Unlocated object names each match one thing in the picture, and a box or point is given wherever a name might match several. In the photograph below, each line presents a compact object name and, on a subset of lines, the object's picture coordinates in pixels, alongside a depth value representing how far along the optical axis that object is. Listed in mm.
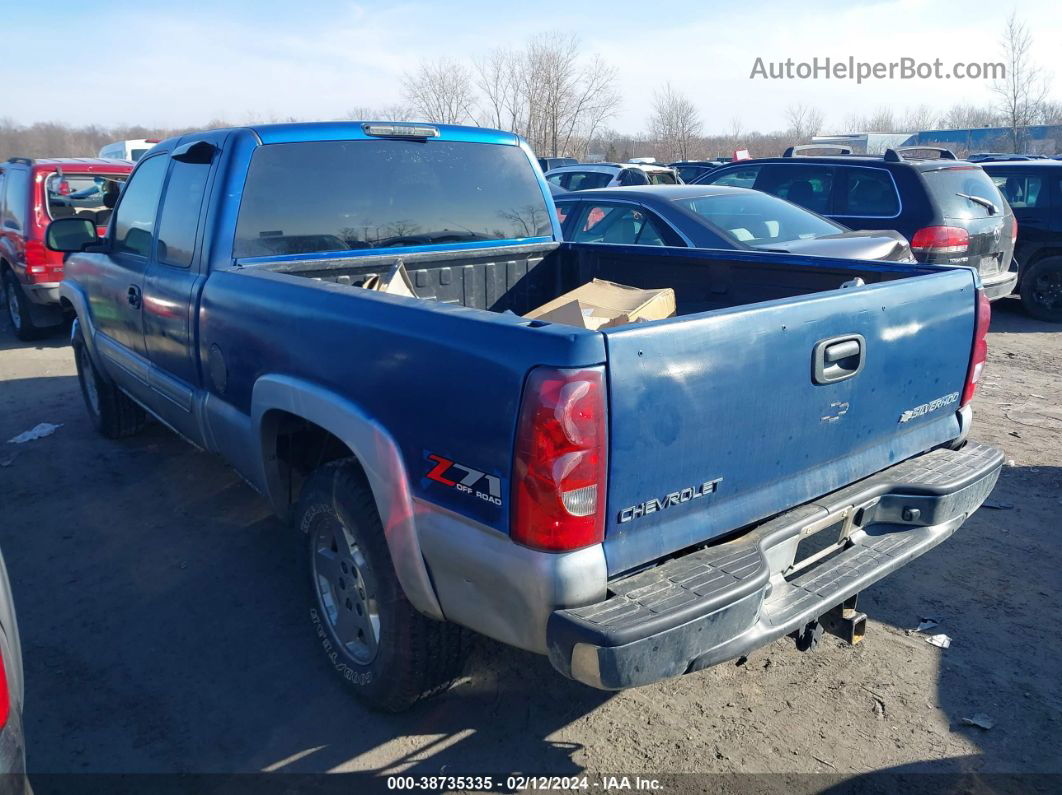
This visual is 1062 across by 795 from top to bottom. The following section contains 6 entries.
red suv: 8727
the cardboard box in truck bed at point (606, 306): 3535
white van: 23562
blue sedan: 6389
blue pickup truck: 2131
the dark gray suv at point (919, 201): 8031
